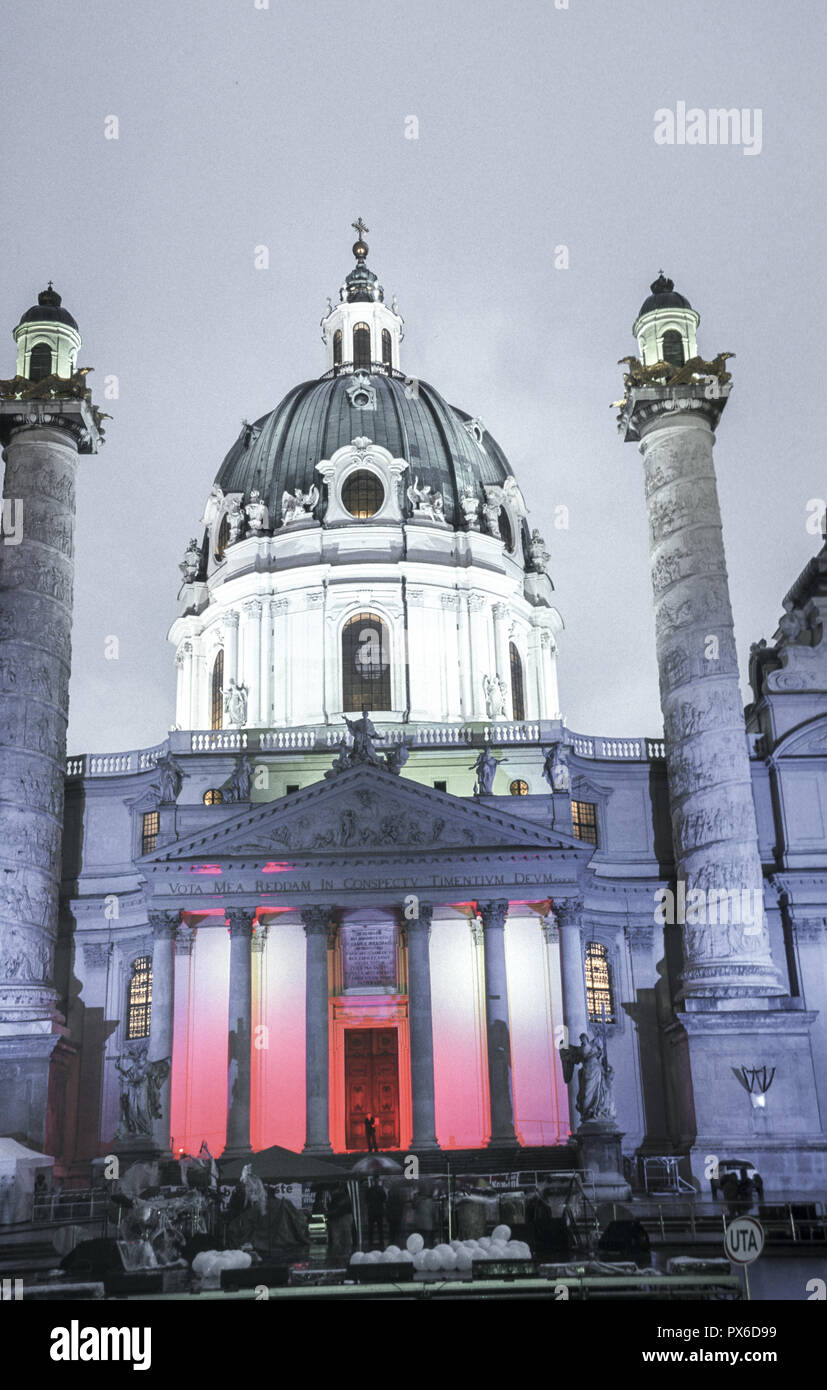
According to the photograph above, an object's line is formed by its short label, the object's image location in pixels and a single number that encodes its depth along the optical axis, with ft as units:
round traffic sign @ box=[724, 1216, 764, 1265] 47.67
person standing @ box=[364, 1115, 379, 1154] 128.67
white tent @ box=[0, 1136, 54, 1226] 106.93
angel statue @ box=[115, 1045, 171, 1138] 123.24
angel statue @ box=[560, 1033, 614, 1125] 122.11
